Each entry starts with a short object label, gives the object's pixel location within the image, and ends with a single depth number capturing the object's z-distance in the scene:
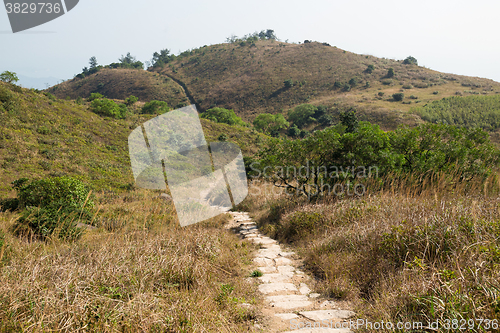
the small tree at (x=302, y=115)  47.28
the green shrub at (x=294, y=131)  43.03
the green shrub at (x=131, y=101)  47.19
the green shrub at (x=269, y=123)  43.91
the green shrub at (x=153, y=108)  40.41
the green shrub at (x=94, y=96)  44.13
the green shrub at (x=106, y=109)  27.23
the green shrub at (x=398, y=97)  46.91
